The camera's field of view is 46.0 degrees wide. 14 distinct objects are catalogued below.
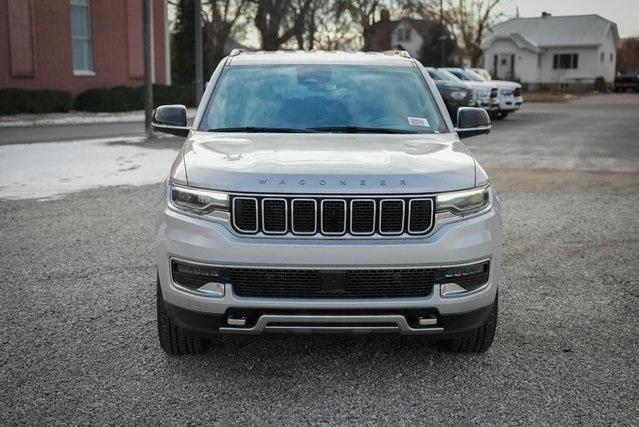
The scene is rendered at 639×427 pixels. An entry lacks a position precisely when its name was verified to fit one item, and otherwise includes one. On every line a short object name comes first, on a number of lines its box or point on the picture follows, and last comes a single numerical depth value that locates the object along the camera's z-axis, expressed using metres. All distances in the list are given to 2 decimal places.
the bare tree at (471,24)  71.81
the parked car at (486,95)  26.75
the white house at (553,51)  74.06
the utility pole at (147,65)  19.11
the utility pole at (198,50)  22.09
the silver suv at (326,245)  3.81
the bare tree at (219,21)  44.69
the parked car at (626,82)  68.81
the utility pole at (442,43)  61.20
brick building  27.05
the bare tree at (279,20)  40.97
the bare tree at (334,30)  43.16
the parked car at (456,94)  24.64
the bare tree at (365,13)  43.09
